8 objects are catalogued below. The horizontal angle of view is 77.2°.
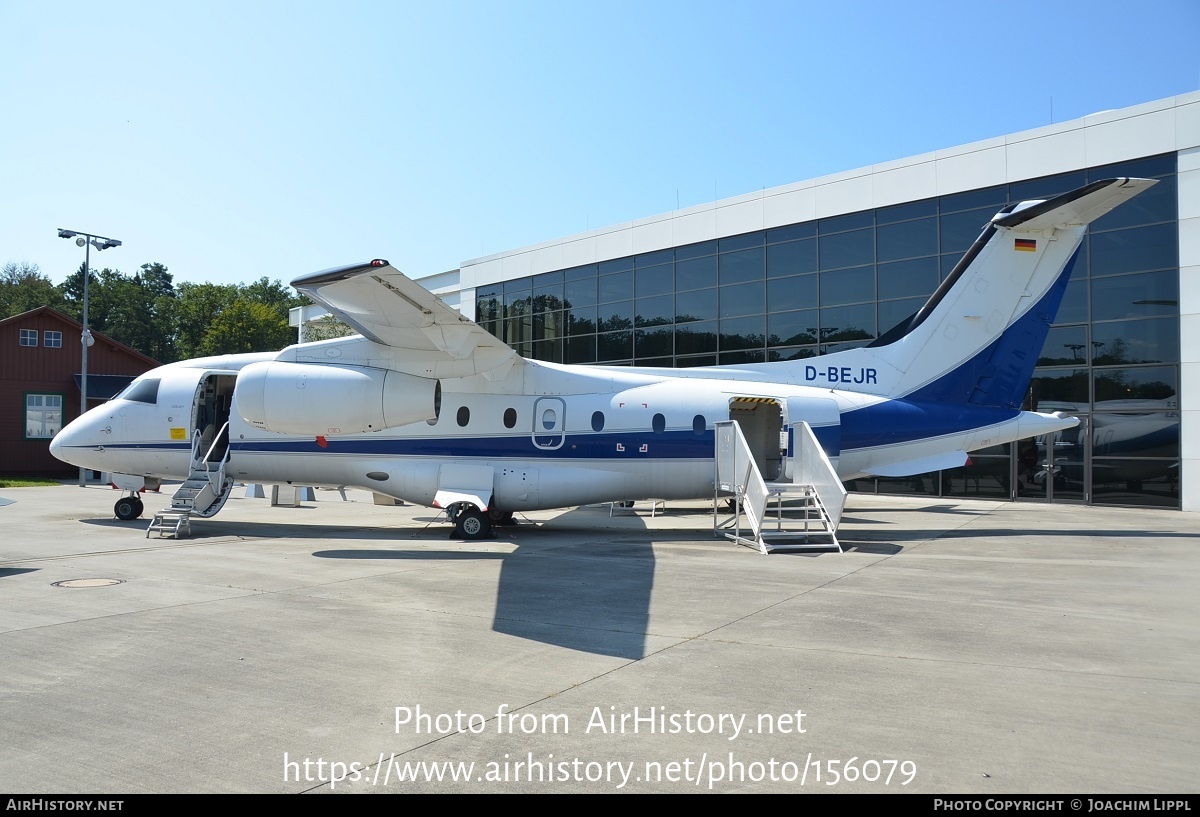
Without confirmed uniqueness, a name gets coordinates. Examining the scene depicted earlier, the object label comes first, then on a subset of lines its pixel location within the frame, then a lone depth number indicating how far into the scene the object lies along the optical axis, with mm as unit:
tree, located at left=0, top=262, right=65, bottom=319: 85312
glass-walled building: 19938
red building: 34438
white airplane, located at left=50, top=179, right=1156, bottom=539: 14578
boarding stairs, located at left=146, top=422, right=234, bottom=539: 14156
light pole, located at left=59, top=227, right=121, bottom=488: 28922
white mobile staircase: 12906
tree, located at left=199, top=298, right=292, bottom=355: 65875
